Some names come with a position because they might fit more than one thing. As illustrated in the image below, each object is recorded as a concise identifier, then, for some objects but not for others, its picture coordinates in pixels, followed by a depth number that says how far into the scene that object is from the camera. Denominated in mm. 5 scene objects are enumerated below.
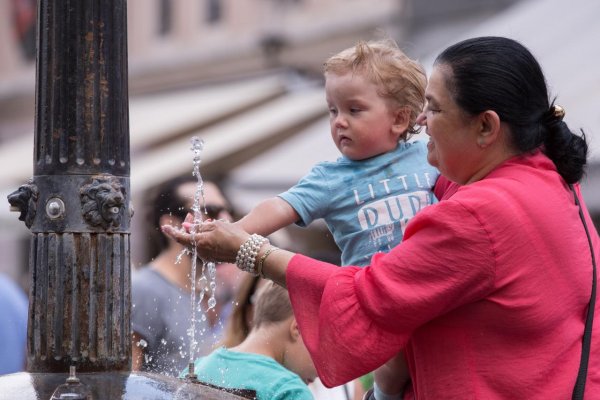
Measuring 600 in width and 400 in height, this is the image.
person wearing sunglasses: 7856
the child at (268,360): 6922
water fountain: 5070
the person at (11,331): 9629
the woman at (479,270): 4806
